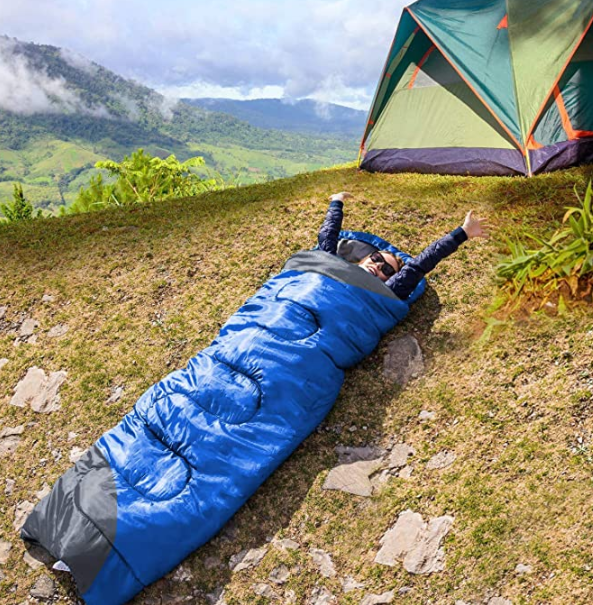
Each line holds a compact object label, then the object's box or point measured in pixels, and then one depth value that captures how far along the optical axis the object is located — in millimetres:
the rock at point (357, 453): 3824
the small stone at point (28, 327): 5527
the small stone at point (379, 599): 2973
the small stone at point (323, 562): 3232
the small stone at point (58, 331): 5445
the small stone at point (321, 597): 3107
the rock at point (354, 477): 3623
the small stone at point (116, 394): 4652
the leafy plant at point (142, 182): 11602
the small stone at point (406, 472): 3592
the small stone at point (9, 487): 4055
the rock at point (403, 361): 4355
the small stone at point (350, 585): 3105
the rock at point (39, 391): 4723
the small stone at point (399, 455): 3703
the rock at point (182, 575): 3336
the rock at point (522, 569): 2756
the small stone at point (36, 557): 3537
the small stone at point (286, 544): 3410
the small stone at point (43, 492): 3994
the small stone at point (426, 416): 3910
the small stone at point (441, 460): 3535
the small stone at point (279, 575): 3264
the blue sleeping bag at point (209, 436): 3186
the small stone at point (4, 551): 3605
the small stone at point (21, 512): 3833
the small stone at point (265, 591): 3207
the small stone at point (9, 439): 4387
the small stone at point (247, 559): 3367
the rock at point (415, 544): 3041
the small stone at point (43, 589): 3365
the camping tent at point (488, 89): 7102
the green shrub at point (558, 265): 4145
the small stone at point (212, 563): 3383
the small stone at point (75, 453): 4223
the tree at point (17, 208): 16078
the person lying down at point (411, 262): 4629
